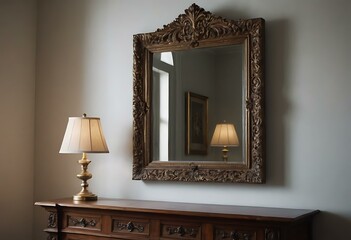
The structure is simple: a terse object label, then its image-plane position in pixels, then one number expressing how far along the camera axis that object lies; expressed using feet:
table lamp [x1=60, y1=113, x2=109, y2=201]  11.53
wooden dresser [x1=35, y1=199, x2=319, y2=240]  9.06
